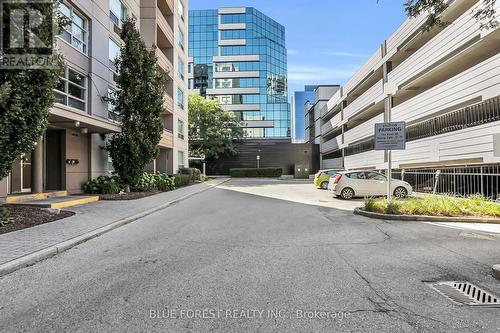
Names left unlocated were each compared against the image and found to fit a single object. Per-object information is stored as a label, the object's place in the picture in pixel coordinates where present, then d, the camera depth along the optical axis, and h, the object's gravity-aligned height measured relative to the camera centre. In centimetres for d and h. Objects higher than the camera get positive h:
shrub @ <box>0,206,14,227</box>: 852 -112
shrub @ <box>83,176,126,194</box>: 1683 -73
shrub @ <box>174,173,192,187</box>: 2577 -75
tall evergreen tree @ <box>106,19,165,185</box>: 1770 +323
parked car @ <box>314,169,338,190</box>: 2647 -74
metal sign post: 1214 +110
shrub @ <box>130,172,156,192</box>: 1930 -76
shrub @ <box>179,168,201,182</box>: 3409 -21
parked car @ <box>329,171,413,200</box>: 1761 -87
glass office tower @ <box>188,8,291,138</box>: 7831 +2248
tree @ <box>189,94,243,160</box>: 5134 +617
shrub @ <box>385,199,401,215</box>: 1108 -127
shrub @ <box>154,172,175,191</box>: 2182 -75
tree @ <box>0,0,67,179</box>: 818 +171
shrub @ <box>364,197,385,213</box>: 1164 -124
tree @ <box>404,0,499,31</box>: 712 +329
